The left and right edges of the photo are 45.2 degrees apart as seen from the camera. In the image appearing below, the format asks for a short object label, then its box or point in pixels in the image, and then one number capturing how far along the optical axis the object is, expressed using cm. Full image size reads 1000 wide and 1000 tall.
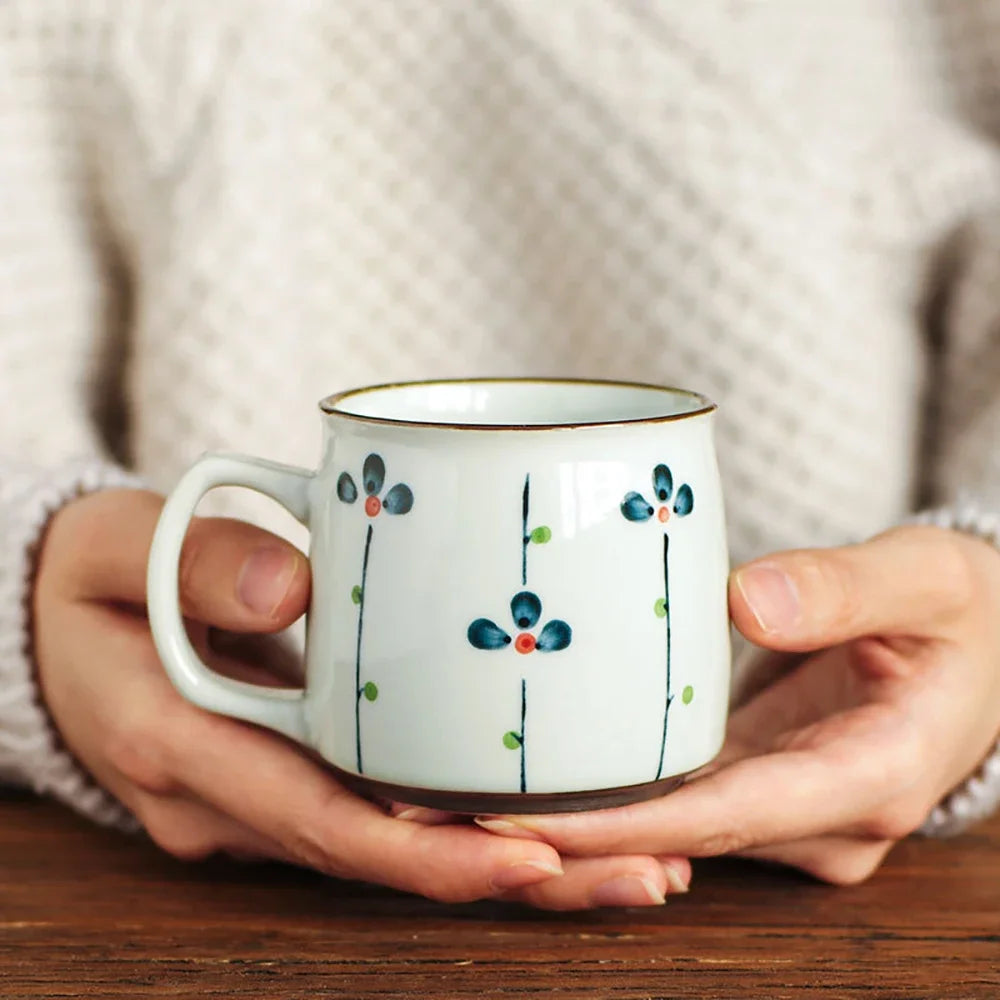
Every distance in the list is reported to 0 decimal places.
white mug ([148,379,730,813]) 47
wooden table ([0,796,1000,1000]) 49
